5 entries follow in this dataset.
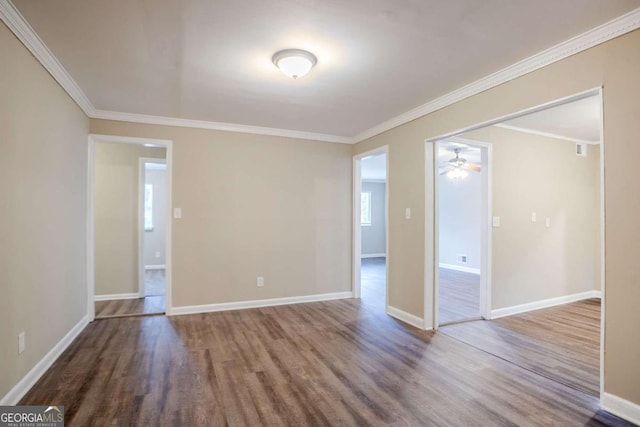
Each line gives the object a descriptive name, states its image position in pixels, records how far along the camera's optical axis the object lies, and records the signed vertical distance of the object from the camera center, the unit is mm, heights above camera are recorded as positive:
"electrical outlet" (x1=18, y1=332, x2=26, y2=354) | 2238 -859
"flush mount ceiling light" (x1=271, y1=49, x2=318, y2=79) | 2459 +1149
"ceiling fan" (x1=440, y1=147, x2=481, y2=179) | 6090 +955
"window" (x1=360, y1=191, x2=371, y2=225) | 10391 +258
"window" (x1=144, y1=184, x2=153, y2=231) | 7973 +228
